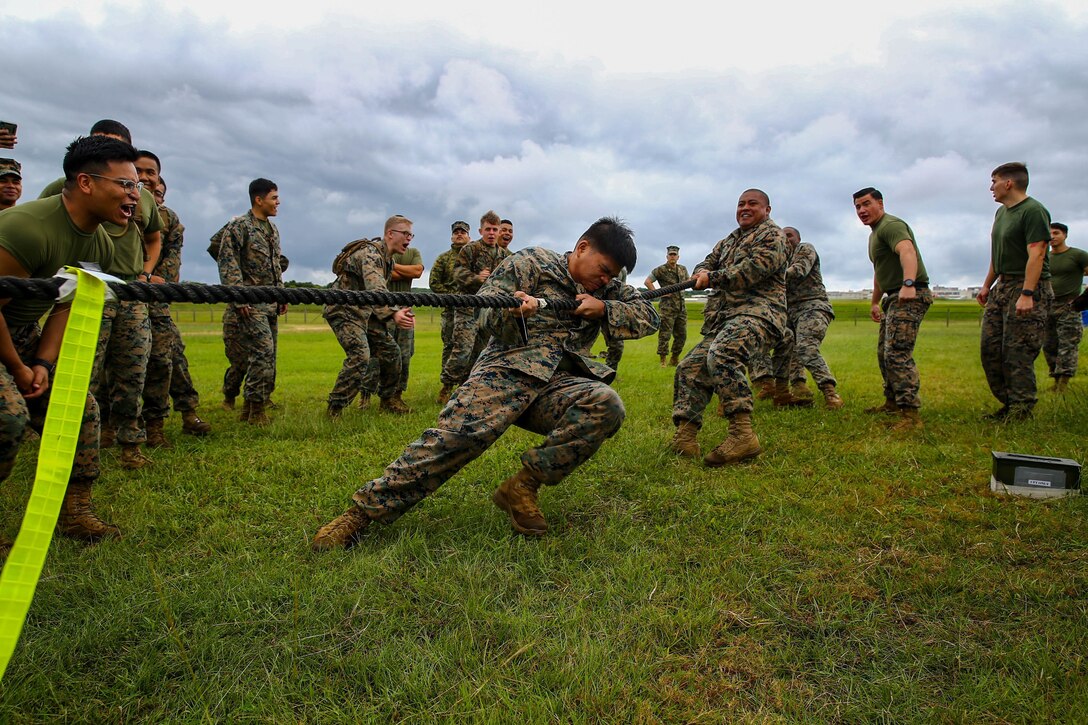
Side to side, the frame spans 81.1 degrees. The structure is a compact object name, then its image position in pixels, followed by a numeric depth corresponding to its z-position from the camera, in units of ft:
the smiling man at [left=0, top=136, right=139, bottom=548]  9.50
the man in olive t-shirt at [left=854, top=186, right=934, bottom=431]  19.52
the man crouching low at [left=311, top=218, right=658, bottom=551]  11.00
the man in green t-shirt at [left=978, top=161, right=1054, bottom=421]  19.10
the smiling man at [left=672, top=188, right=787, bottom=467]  16.51
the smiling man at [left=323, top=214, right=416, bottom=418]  22.57
